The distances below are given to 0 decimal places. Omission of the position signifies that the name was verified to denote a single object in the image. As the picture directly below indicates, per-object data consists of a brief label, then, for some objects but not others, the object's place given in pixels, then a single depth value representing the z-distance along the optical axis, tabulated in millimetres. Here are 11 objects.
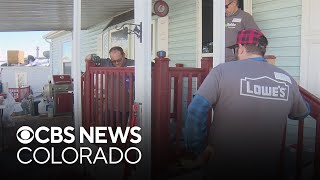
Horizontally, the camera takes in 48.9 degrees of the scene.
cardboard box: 24272
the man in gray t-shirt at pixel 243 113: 2158
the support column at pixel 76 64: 4551
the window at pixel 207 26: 6116
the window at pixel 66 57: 18188
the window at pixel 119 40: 9503
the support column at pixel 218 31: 3230
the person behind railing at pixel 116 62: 4284
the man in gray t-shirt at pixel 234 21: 4301
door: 4277
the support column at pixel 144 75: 3066
